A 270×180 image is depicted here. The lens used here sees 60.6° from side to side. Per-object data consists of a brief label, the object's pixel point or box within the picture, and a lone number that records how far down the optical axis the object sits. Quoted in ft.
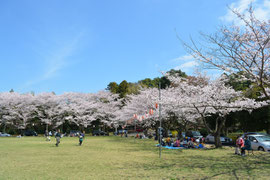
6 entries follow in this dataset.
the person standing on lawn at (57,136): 66.49
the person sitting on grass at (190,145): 60.18
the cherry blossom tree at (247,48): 25.14
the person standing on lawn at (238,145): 45.21
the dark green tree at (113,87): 188.44
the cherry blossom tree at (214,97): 55.21
